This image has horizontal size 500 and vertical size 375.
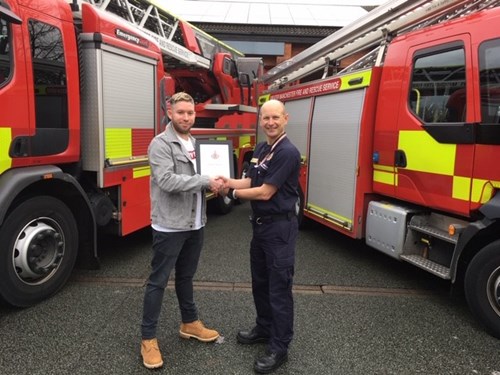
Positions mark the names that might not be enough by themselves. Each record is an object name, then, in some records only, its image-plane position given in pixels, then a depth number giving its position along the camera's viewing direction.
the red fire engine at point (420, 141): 3.24
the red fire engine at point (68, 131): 3.27
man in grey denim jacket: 2.58
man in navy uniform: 2.60
